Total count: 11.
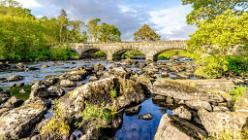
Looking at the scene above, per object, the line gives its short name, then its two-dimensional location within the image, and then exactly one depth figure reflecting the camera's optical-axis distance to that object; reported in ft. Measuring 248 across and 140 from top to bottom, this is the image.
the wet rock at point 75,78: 41.87
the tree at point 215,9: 42.47
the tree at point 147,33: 184.02
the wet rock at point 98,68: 59.30
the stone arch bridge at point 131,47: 97.71
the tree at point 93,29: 178.92
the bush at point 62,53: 115.88
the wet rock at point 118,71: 44.50
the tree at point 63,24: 162.27
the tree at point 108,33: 184.78
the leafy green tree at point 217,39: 28.49
